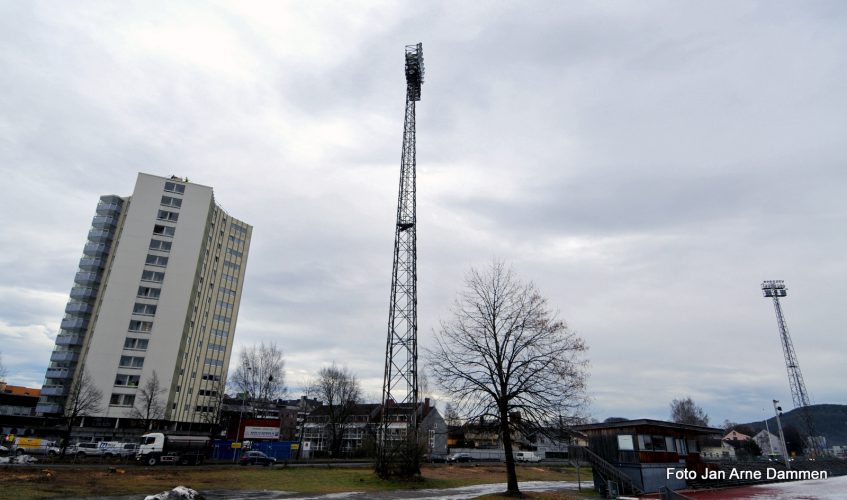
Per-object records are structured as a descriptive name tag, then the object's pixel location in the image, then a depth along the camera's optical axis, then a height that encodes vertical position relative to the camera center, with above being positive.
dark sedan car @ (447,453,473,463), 71.11 -5.49
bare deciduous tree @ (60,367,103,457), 62.75 +1.74
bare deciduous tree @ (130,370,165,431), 71.50 +1.35
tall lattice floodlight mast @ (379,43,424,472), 37.97 +11.82
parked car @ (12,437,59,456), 47.25 -3.84
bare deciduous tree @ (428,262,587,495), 26.53 +2.54
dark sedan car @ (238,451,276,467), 49.81 -4.47
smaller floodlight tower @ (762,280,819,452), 87.05 +17.28
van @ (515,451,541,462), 78.94 -5.55
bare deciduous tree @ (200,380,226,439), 81.71 +0.76
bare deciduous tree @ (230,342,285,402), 72.25 +5.84
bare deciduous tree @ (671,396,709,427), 122.62 +3.58
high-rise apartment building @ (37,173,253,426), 75.38 +17.28
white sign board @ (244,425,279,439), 58.78 -2.13
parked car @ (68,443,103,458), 49.16 -4.16
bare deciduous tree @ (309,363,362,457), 86.56 +4.73
